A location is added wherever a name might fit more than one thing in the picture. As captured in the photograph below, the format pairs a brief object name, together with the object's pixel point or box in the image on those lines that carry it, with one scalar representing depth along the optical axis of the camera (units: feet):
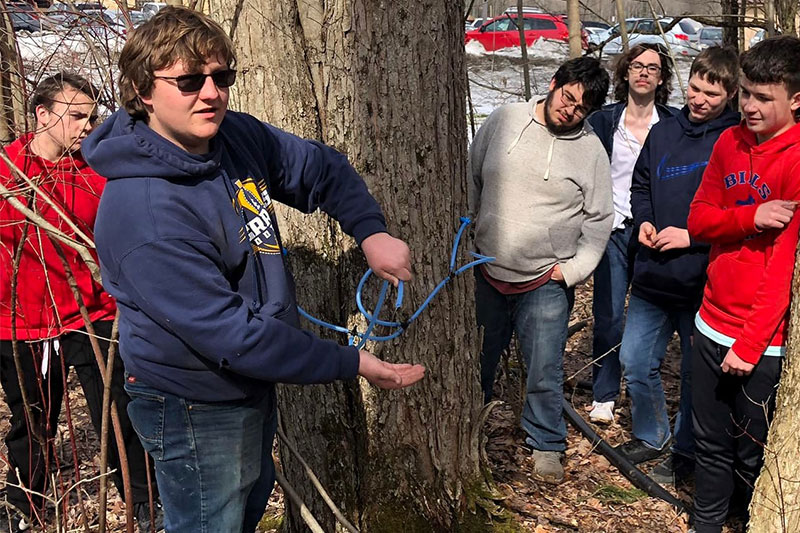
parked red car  54.02
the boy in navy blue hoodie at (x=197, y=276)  5.79
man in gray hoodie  11.75
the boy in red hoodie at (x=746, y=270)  9.13
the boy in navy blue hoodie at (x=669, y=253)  12.04
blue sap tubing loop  8.05
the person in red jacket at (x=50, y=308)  10.29
